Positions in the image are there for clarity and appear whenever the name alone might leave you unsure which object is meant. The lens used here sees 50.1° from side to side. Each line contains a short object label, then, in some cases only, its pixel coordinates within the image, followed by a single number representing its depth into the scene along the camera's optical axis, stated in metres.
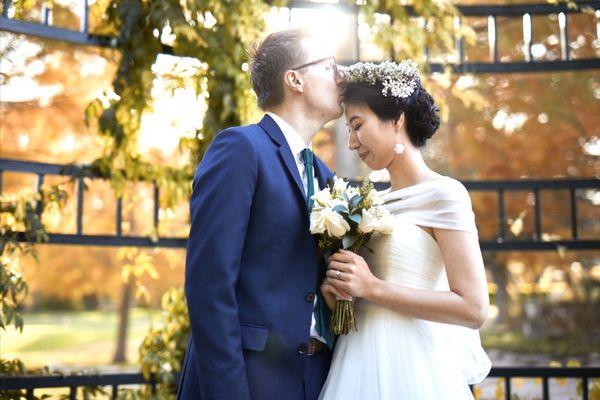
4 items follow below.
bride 2.27
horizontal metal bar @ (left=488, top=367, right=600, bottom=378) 3.94
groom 2.04
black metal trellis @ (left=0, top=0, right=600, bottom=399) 3.60
